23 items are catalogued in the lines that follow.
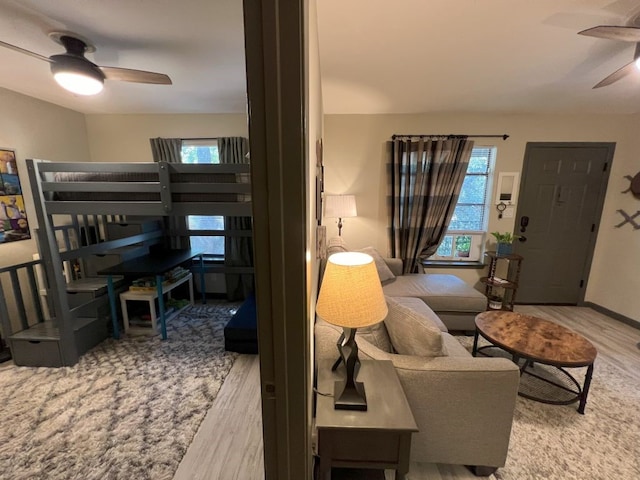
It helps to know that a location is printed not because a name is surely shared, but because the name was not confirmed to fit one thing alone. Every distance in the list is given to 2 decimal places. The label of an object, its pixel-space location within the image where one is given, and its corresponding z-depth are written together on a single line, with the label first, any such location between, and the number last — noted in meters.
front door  3.22
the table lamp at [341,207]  3.03
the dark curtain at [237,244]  3.24
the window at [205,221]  3.39
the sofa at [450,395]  1.31
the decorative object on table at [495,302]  3.21
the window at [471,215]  3.37
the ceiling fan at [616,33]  1.38
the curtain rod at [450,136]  3.19
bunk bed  2.16
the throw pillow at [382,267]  2.90
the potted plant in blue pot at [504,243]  3.13
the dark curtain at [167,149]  3.29
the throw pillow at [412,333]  1.37
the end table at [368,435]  1.05
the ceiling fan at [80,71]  1.66
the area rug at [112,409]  1.51
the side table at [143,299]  2.74
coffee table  1.73
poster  2.48
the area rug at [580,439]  1.46
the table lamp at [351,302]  1.04
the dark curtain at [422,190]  3.18
